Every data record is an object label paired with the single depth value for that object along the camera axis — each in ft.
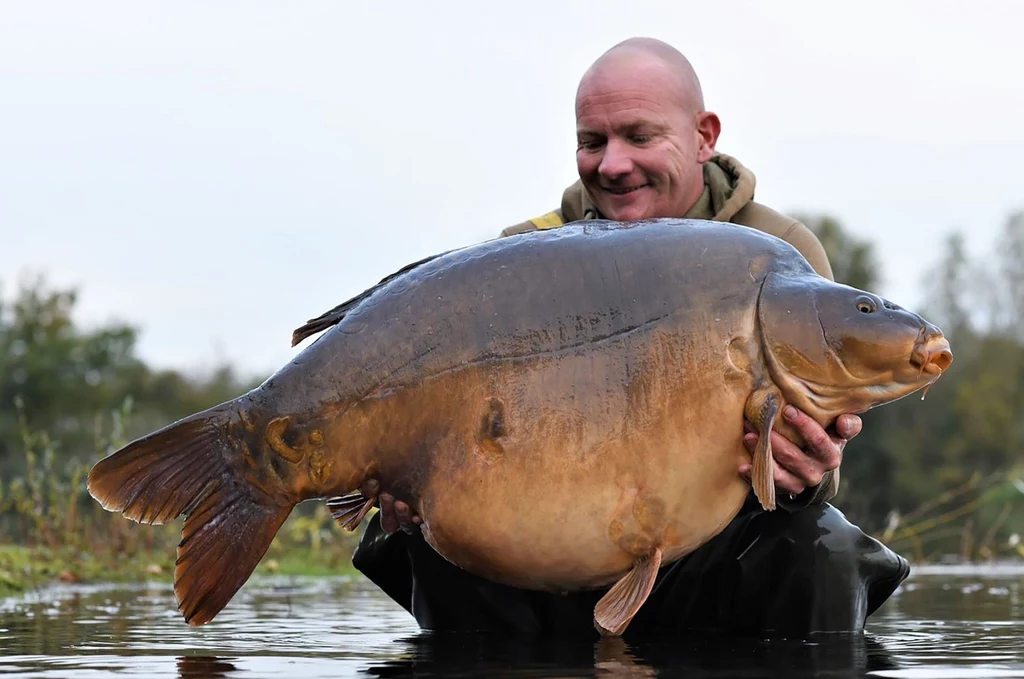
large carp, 11.42
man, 13.58
